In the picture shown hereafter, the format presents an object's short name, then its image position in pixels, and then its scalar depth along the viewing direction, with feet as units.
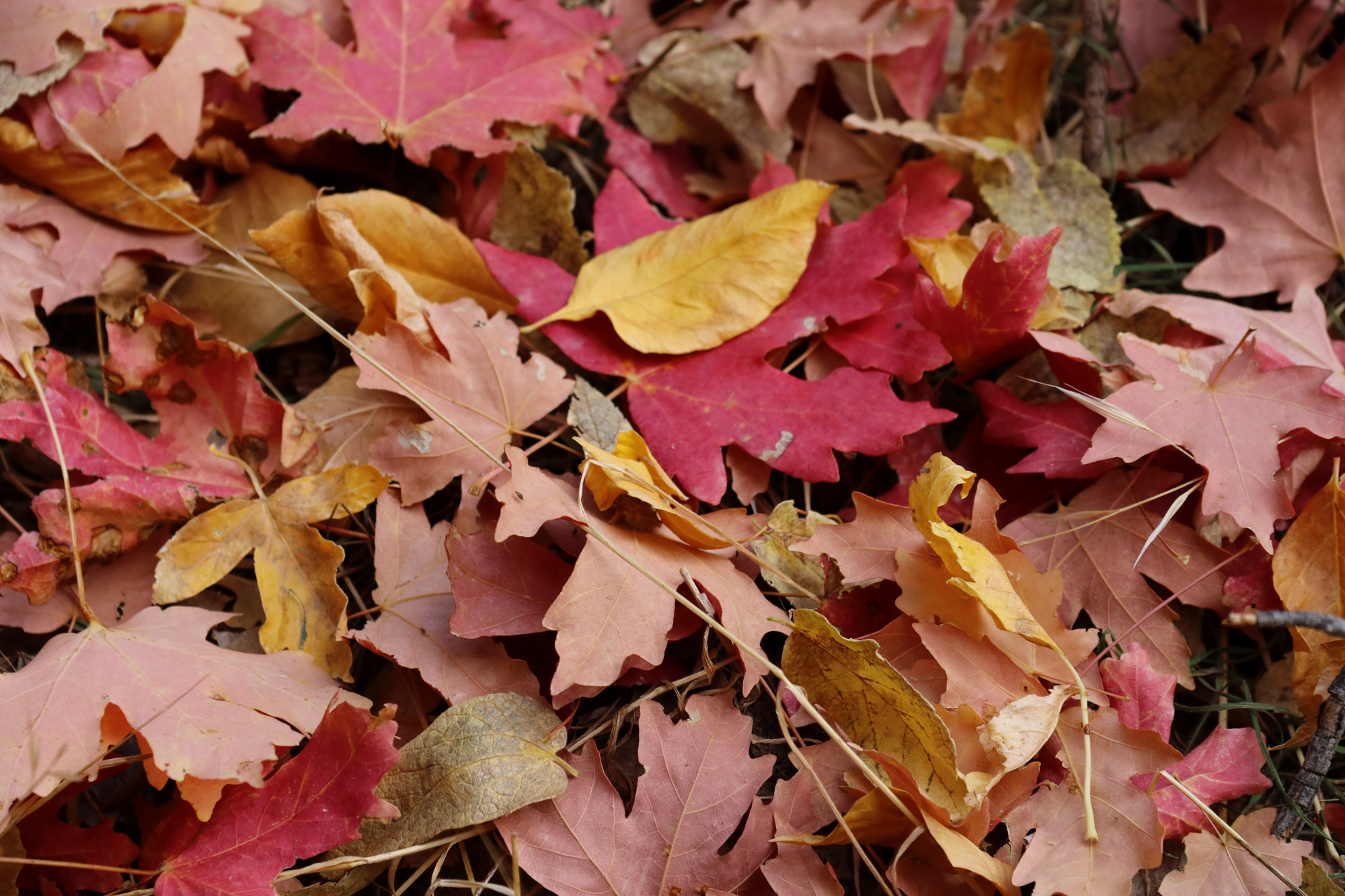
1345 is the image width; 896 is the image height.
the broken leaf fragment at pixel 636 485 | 2.02
